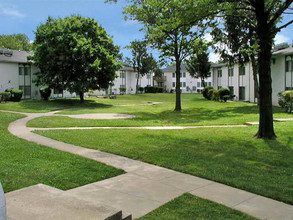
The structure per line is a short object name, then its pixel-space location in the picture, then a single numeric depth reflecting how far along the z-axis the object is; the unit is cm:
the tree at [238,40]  2876
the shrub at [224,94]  3788
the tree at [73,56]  3166
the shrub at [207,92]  4417
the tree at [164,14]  1185
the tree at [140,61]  6394
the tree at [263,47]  1135
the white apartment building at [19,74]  3709
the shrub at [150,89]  7050
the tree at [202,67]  4735
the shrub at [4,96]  3199
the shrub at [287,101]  2189
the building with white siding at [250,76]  2950
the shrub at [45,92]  3656
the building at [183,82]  8225
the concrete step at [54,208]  354
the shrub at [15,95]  3353
